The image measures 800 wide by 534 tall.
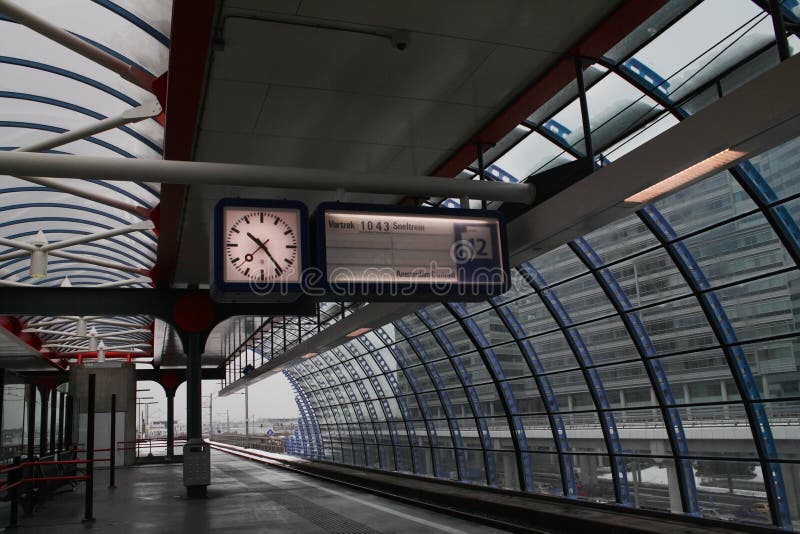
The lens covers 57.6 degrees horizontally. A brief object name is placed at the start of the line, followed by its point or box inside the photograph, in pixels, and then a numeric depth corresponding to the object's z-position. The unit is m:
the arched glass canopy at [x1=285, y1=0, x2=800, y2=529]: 10.23
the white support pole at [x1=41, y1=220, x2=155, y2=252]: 14.31
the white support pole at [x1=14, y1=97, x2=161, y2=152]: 9.53
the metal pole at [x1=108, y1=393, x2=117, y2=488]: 20.49
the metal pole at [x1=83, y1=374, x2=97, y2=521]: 14.48
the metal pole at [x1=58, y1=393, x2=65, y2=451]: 23.58
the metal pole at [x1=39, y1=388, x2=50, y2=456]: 18.38
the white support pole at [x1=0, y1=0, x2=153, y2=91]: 7.86
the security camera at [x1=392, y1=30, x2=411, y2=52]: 7.78
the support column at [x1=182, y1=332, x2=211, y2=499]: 18.73
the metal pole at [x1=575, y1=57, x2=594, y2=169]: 8.73
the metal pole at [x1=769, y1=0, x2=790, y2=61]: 6.37
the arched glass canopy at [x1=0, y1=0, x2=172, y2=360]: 9.34
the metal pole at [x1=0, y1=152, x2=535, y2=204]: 7.25
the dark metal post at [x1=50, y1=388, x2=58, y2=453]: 21.06
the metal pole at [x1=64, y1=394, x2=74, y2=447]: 24.97
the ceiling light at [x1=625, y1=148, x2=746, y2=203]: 6.54
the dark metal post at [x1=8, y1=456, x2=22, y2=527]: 14.01
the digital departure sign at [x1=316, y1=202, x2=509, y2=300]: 7.53
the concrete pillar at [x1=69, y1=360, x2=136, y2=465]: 34.53
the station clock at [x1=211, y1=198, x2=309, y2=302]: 7.12
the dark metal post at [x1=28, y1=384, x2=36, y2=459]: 15.91
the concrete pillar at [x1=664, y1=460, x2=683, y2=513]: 15.84
